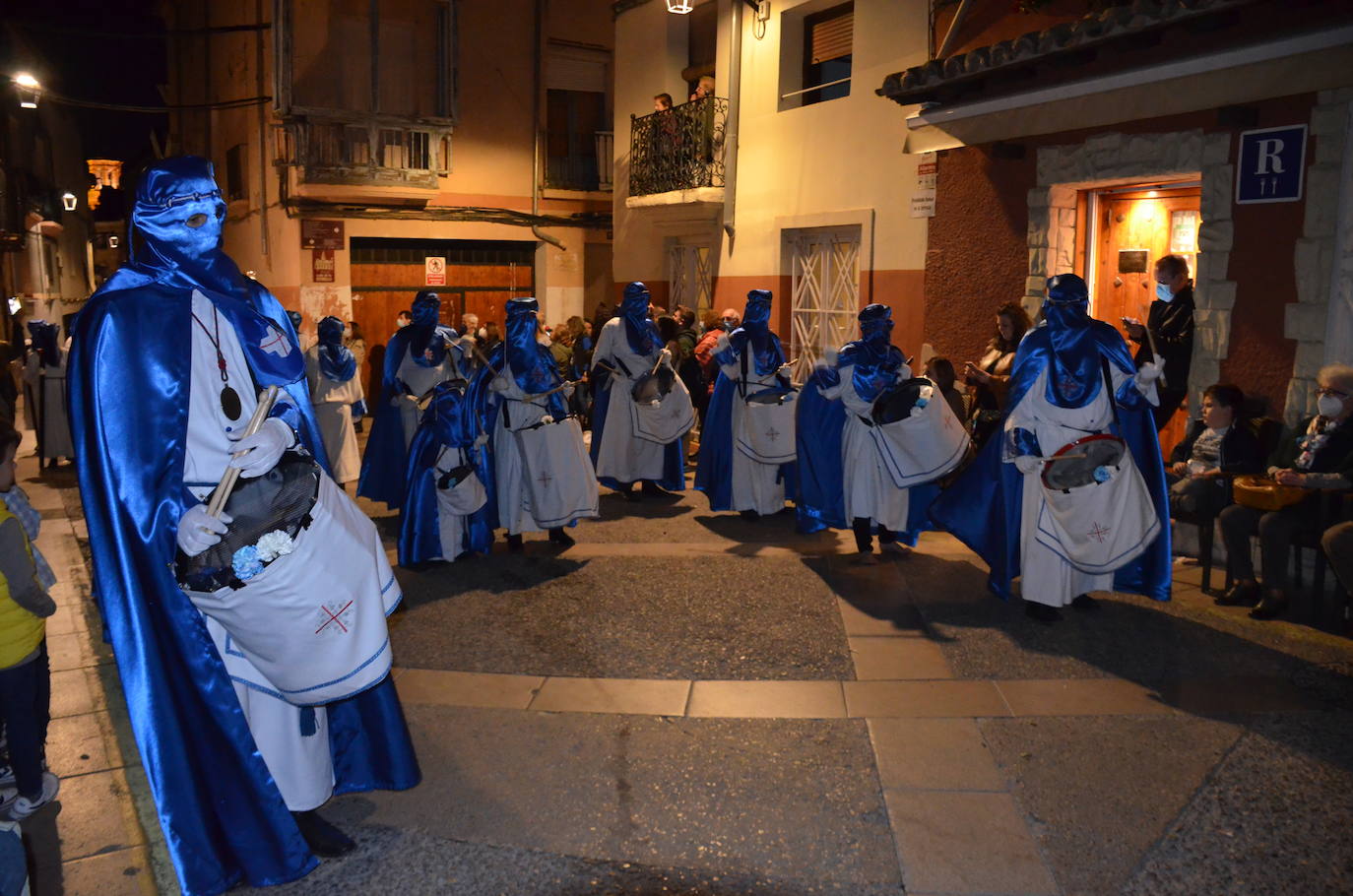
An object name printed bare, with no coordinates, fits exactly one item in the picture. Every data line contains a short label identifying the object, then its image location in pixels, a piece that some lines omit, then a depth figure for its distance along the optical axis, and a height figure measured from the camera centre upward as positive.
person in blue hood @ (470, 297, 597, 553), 7.45 -0.91
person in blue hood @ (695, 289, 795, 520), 8.47 -0.97
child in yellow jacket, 3.67 -1.30
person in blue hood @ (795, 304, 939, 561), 7.15 -1.01
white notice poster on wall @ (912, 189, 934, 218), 10.79 +1.09
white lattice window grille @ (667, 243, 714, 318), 15.52 +0.44
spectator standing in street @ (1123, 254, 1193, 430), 7.88 -0.11
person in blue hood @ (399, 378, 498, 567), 7.05 -1.18
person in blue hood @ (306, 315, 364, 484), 9.85 -0.87
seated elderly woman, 5.97 -0.86
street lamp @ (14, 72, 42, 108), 16.86 +3.31
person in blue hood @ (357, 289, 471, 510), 8.27 -0.66
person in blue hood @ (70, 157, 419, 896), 3.11 -0.58
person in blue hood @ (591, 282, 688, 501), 9.27 -0.92
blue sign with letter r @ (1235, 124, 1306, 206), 7.20 +1.05
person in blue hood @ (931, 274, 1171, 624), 5.82 -0.64
